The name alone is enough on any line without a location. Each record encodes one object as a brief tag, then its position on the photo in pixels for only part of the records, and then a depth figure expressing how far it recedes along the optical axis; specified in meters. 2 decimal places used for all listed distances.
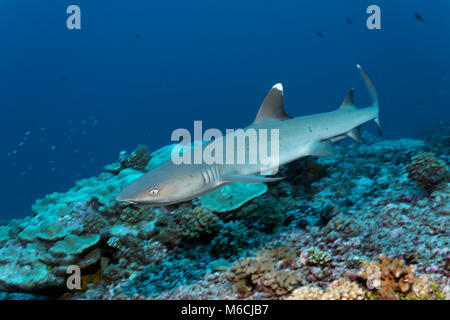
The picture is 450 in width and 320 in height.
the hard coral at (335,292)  3.24
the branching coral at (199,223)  5.98
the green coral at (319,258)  4.17
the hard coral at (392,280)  3.14
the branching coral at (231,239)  5.45
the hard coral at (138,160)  9.65
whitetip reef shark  3.32
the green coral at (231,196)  6.34
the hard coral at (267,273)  3.82
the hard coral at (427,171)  5.71
